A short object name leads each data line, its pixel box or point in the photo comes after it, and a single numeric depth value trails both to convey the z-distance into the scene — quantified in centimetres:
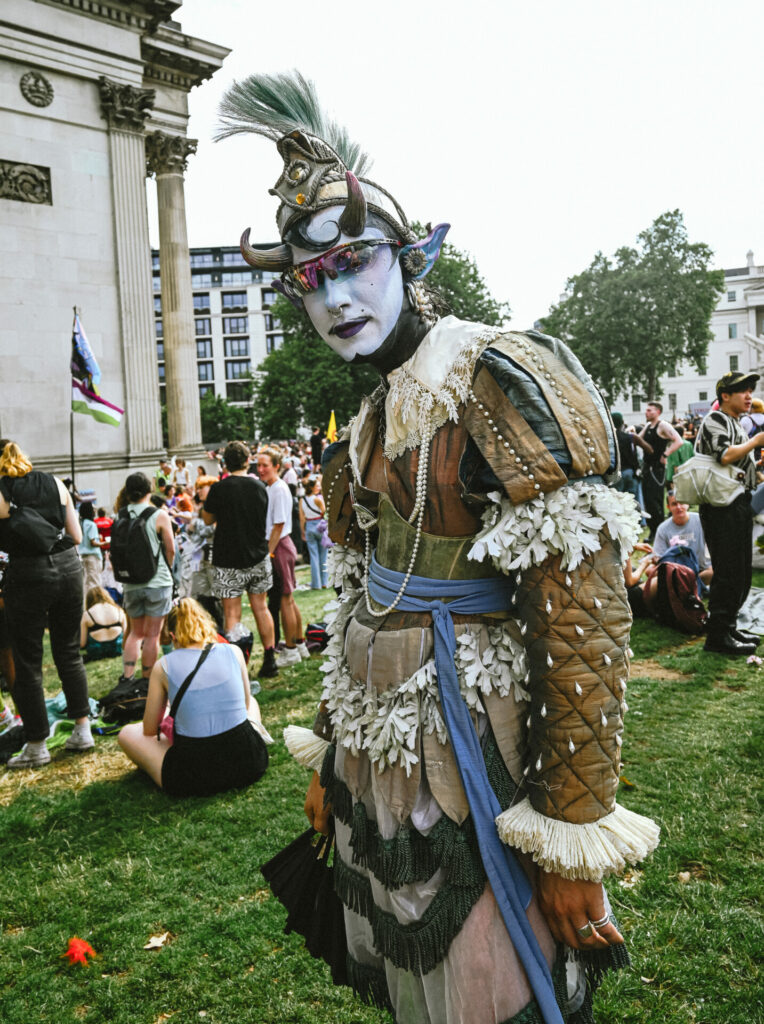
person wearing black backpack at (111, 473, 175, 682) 665
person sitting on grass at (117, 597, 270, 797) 481
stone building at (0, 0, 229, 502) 1461
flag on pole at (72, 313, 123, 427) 1235
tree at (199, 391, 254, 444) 8094
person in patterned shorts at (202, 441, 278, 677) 695
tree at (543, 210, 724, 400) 5053
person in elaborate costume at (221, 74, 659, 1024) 147
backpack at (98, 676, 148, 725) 646
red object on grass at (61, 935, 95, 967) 330
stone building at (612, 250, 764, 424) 8888
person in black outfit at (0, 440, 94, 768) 515
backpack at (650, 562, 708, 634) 738
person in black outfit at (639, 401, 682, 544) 1183
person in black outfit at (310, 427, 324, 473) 2327
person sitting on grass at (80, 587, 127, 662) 861
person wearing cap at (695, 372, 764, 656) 596
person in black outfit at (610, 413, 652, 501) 980
